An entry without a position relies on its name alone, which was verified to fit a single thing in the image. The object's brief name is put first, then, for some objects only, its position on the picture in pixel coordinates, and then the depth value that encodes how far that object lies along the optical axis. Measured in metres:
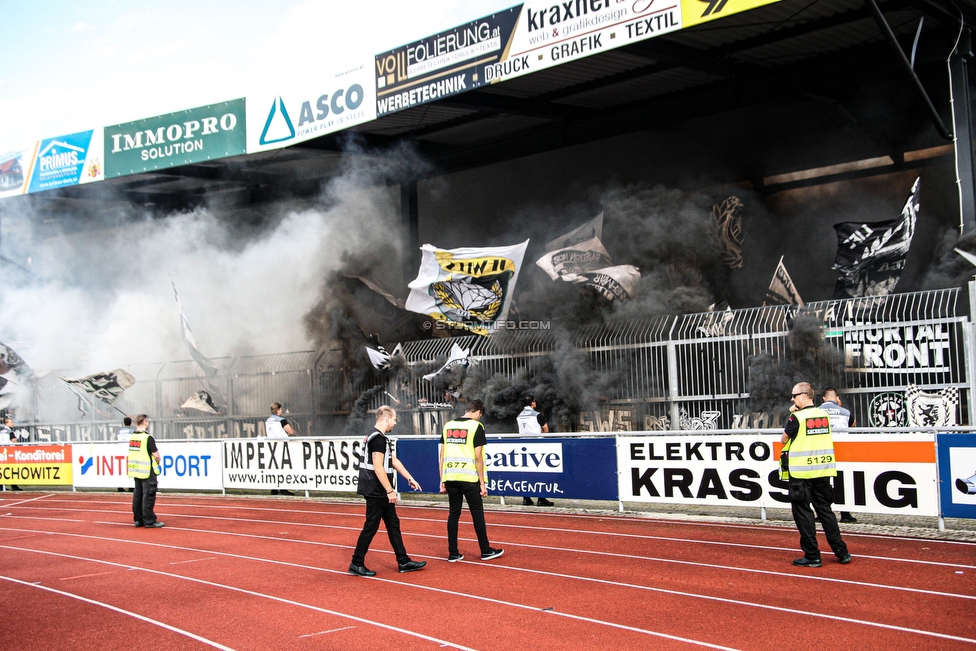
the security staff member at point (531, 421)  15.60
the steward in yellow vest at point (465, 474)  9.64
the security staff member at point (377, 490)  8.94
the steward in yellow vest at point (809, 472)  8.52
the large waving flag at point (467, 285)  20.61
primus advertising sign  25.28
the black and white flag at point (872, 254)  17.54
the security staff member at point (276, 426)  18.27
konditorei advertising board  20.66
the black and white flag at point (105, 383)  22.03
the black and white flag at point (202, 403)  23.69
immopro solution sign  22.81
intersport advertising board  18.42
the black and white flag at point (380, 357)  21.86
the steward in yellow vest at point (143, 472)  13.82
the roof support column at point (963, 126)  16.05
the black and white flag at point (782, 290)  19.62
